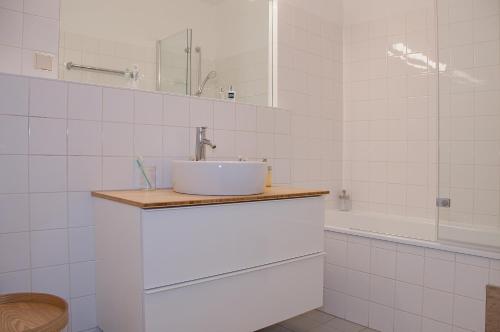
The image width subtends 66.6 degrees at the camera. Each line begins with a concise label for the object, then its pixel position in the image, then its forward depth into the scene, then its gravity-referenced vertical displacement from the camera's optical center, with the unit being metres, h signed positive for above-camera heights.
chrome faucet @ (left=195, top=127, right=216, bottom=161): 1.83 +0.09
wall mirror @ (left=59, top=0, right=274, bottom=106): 1.75 +0.62
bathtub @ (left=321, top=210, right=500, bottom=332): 1.68 -0.57
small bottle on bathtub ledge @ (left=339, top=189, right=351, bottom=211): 2.92 -0.29
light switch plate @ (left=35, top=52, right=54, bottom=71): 1.55 +0.41
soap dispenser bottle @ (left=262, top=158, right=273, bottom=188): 2.08 -0.08
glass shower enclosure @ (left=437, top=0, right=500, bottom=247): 1.86 +0.23
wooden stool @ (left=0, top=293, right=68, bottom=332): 1.07 -0.48
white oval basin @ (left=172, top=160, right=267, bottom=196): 1.49 -0.06
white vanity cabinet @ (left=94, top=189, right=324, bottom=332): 1.27 -0.39
